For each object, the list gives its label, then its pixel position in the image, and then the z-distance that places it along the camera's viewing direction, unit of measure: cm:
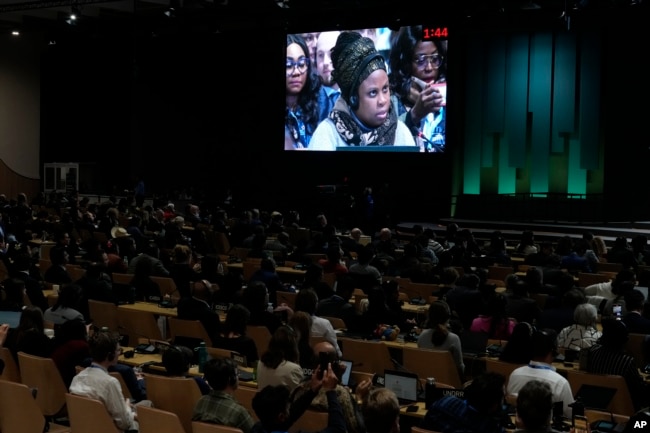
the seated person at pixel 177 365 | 623
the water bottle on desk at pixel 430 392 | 611
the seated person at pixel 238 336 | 774
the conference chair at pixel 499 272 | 1339
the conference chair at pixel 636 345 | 847
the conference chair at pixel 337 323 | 924
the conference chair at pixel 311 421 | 560
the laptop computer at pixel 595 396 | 641
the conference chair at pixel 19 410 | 624
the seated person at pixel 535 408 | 467
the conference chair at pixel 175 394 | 610
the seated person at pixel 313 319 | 838
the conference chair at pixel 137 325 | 938
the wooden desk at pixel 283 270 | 1352
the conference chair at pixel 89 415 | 591
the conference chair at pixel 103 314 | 966
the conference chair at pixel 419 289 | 1147
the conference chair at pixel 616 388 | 666
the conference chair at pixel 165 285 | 1159
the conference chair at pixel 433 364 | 756
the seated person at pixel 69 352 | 722
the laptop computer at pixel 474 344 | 802
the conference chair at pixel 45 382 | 700
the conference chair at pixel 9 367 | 761
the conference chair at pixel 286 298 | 1080
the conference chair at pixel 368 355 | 800
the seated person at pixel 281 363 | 654
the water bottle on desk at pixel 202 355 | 727
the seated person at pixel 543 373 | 628
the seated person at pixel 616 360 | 701
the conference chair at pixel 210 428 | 507
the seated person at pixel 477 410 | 502
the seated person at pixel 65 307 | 909
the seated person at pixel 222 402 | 548
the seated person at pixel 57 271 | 1153
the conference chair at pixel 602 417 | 581
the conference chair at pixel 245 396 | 601
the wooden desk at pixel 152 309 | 984
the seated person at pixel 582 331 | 820
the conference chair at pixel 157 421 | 541
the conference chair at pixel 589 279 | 1239
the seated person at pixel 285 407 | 489
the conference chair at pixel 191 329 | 884
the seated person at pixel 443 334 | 774
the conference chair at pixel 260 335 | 879
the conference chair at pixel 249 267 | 1370
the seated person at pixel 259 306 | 880
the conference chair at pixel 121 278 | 1185
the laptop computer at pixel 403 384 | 639
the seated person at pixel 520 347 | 721
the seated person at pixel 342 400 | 531
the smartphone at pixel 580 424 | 564
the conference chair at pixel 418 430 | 505
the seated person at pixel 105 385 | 617
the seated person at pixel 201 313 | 913
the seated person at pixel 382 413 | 465
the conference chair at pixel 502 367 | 716
